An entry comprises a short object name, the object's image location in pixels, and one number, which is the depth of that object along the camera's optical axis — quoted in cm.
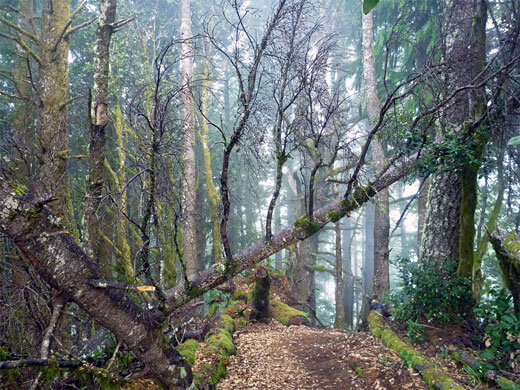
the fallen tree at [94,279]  248
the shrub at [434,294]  542
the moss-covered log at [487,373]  356
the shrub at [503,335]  411
